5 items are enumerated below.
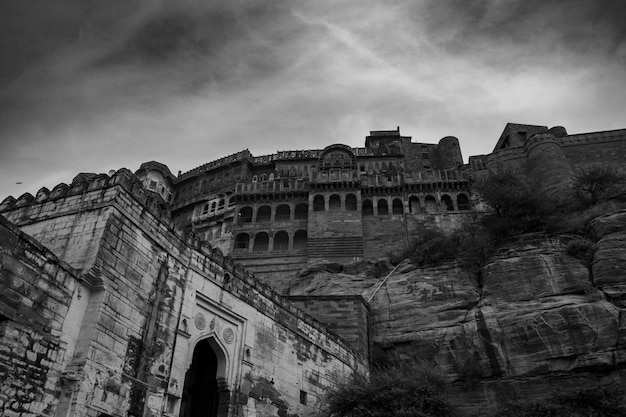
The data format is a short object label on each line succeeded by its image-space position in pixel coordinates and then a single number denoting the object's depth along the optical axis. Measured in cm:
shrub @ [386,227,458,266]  2442
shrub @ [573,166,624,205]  2793
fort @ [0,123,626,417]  908
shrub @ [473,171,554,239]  2475
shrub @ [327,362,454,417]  1352
